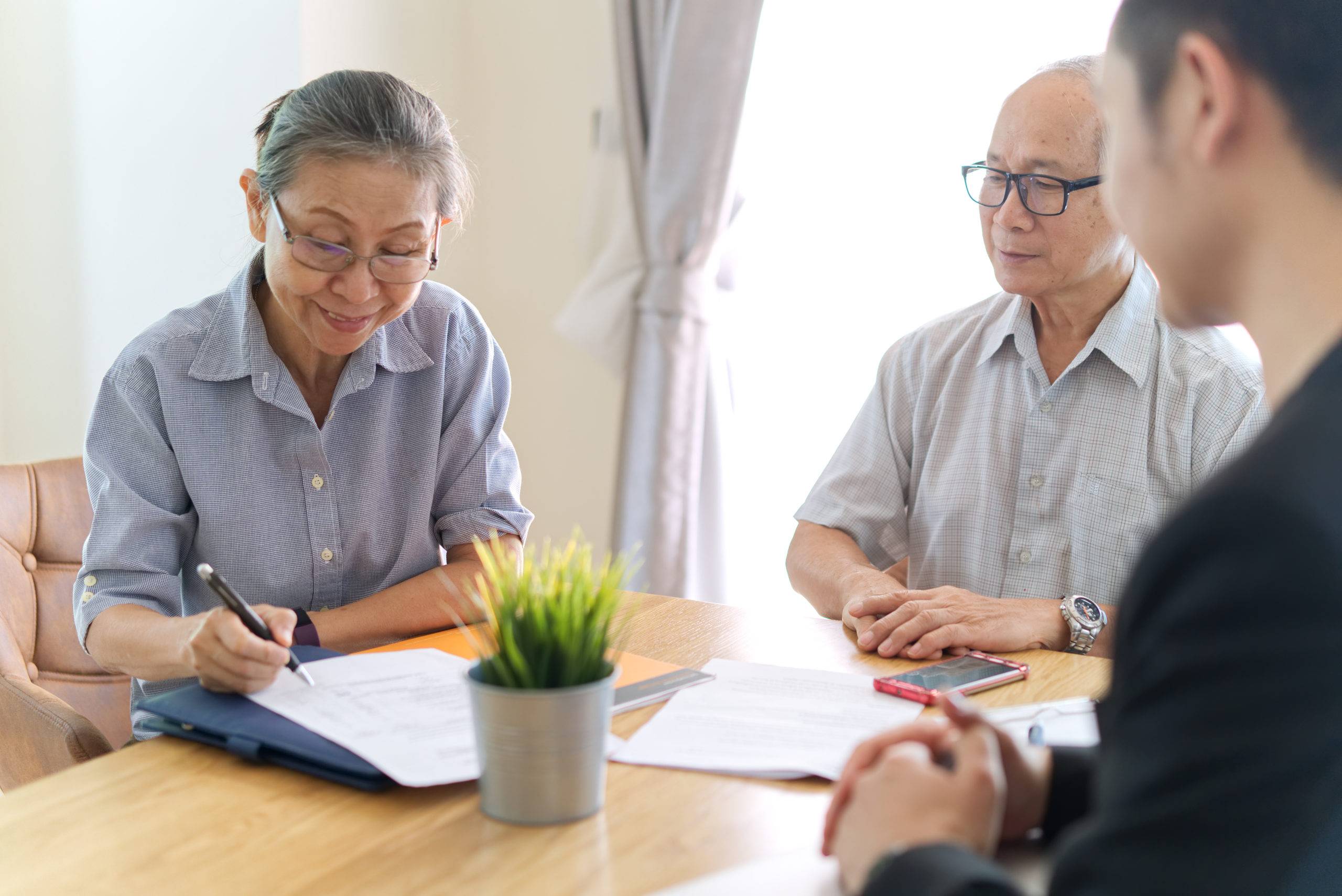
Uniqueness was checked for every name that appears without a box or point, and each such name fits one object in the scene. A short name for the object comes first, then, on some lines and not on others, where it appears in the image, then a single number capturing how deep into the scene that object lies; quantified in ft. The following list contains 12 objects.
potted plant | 2.93
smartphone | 4.04
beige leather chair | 5.70
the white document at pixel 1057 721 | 3.68
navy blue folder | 3.30
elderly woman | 4.77
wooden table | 2.80
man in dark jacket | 1.78
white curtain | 9.61
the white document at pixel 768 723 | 3.49
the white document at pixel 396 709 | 3.32
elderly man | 5.79
